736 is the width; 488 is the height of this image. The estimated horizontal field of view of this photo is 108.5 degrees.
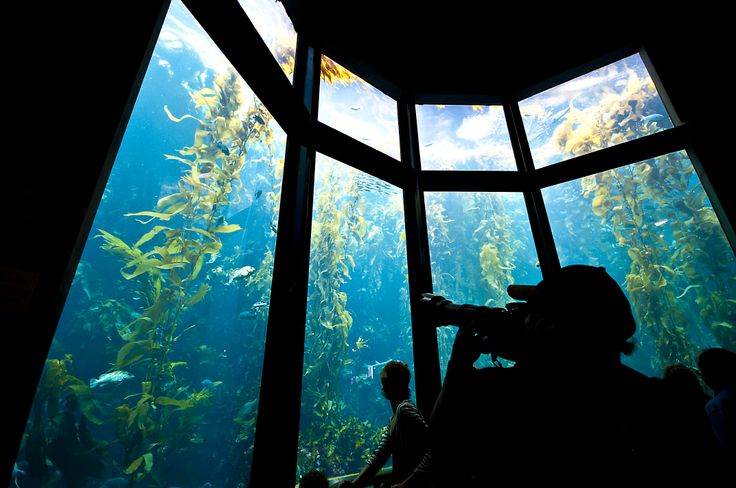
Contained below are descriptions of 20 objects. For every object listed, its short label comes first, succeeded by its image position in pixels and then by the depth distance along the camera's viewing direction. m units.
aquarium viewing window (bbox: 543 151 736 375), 2.12
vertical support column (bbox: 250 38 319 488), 1.15
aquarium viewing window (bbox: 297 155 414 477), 2.20
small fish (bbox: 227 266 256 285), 2.66
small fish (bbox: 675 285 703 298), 2.43
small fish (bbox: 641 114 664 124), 2.18
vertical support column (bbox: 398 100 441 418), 1.68
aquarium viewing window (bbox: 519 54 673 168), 2.22
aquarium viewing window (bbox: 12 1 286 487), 1.20
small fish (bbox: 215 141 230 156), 1.65
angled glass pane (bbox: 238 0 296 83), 1.48
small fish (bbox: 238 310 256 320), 2.48
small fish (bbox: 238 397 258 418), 1.37
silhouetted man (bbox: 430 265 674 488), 0.44
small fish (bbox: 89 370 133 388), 1.36
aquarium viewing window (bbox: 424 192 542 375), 2.34
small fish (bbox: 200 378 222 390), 2.29
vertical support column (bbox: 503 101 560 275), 2.05
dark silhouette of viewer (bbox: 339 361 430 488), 1.04
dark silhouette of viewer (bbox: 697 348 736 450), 1.03
